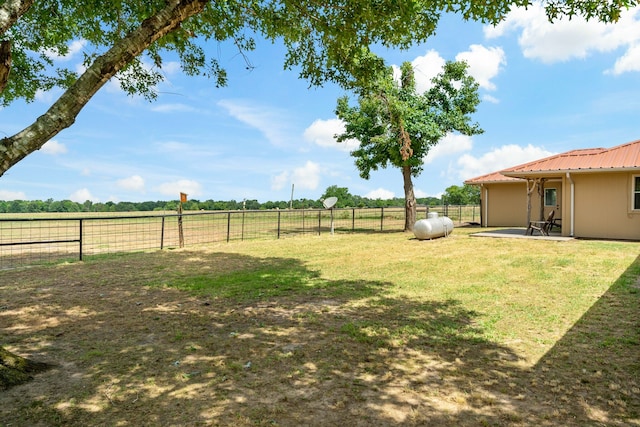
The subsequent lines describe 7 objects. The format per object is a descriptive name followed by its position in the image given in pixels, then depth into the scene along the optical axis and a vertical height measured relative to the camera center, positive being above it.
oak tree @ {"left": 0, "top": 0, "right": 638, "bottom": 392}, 4.07 +3.52
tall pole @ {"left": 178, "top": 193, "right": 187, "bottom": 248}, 13.61 -0.28
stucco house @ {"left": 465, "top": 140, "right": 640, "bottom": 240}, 13.88 +1.07
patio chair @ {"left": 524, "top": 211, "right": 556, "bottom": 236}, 15.11 -0.50
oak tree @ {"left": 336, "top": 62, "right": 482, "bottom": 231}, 17.89 +4.54
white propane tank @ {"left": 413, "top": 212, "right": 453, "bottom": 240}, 14.72 -0.62
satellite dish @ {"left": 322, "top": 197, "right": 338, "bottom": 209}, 18.77 +0.46
